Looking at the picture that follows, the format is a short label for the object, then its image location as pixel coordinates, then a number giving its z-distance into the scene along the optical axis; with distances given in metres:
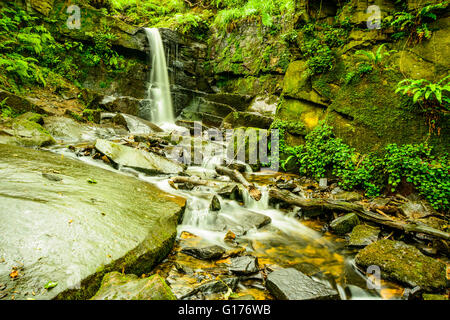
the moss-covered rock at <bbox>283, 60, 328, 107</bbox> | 6.79
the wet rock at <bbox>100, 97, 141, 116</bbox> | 10.95
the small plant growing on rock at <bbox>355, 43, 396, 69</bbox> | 5.31
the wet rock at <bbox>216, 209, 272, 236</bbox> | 3.85
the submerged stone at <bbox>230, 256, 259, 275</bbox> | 2.54
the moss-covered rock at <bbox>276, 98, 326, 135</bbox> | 6.68
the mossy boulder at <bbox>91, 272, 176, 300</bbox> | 1.38
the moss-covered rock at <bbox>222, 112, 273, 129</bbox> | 10.50
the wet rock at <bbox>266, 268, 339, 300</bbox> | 2.10
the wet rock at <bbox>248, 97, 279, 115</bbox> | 12.12
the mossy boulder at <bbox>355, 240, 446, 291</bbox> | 2.38
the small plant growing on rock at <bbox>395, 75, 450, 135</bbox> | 4.25
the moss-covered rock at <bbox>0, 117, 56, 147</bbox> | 5.20
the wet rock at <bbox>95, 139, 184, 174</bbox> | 5.56
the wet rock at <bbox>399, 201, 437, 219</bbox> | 3.98
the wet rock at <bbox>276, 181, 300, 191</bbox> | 5.30
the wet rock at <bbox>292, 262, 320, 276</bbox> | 2.72
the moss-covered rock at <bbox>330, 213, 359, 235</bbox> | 3.86
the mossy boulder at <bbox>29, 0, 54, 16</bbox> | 10.88
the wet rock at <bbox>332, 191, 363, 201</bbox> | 4.79
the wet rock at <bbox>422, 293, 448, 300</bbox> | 1.99
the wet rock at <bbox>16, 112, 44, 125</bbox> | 6.52
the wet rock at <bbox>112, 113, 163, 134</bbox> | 9.59
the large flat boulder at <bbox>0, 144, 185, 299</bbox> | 1.60
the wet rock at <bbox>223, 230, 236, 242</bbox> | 3.46
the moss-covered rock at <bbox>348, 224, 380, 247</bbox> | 3.41
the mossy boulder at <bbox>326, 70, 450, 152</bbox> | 4.75
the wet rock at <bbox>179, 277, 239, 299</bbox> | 2.07
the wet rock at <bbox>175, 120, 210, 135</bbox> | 12.00
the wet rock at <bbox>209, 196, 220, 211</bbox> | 4.29
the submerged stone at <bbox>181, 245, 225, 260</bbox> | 2.79
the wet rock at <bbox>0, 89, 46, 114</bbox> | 6.79
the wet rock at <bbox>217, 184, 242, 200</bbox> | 4.86
